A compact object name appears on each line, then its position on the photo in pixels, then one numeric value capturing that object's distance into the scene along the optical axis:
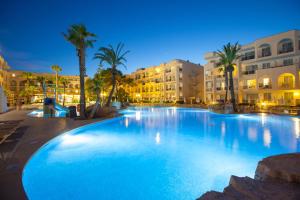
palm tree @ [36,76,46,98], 53.69
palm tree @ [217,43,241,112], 25.23
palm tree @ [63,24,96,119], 16.61
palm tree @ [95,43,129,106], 26.09
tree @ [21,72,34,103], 49.72
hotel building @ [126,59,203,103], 54.16
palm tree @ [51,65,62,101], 43.98
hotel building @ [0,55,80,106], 49.34
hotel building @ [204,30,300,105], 27.38
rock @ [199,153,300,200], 2.65
